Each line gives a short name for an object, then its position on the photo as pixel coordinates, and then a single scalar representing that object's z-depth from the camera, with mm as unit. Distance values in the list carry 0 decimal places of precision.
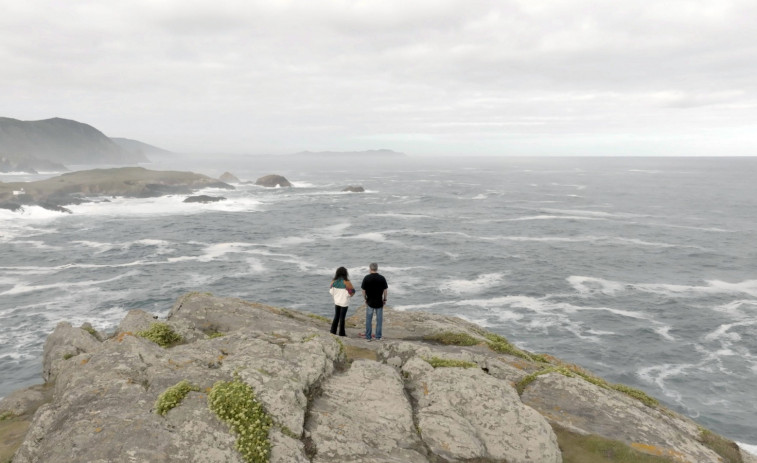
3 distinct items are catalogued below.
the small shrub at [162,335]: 15250
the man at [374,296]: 16062
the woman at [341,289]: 16094
